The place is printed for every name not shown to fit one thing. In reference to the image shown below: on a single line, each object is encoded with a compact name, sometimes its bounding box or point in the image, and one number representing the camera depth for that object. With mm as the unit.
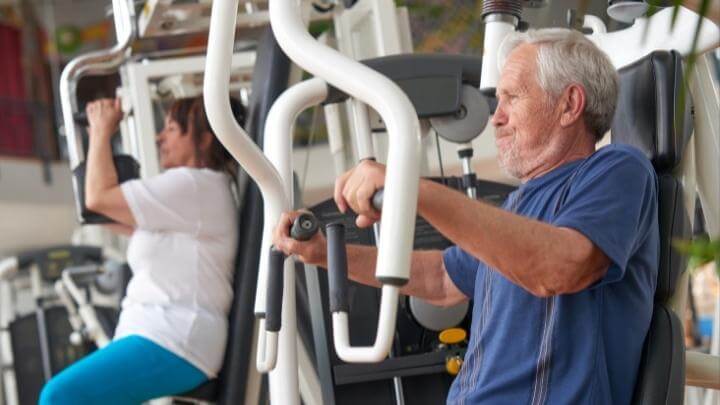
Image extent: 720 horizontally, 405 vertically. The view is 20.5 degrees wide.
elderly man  2637
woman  4134
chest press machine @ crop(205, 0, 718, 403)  2453
